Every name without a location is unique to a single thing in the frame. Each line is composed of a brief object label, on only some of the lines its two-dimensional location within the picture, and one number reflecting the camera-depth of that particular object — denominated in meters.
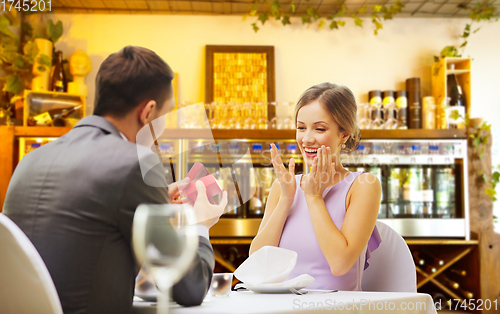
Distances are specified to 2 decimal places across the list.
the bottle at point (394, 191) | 2.97
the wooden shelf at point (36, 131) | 2.84
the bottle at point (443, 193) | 2.97
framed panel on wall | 3.40
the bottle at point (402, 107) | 3.29
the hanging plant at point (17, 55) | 2.90
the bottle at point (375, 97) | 3.31
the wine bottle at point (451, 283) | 2.93
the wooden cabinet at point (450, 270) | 2.87
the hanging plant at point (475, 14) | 3.31
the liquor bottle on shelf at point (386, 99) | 3.29
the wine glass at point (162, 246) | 0.67
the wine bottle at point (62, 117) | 2.95
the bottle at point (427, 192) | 2.96
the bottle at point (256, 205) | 2.96
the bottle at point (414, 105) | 3.29
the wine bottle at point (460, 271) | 2.96
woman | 1.17
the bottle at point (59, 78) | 3.15
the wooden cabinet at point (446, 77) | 3.25
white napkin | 0.94
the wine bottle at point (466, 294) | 2.86
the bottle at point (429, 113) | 3.23
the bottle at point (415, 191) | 2.97
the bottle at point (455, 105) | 3.05
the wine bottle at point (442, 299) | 2.99
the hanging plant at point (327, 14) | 3.25
